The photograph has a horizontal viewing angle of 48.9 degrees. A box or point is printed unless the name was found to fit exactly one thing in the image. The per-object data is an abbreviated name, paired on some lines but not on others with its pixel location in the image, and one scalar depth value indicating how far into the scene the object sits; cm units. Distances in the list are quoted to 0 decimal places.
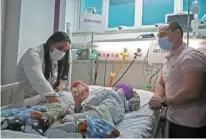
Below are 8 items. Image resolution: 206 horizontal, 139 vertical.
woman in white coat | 191
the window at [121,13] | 328
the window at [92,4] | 346
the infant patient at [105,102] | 155
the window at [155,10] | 302
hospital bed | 142
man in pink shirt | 144
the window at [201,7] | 278
